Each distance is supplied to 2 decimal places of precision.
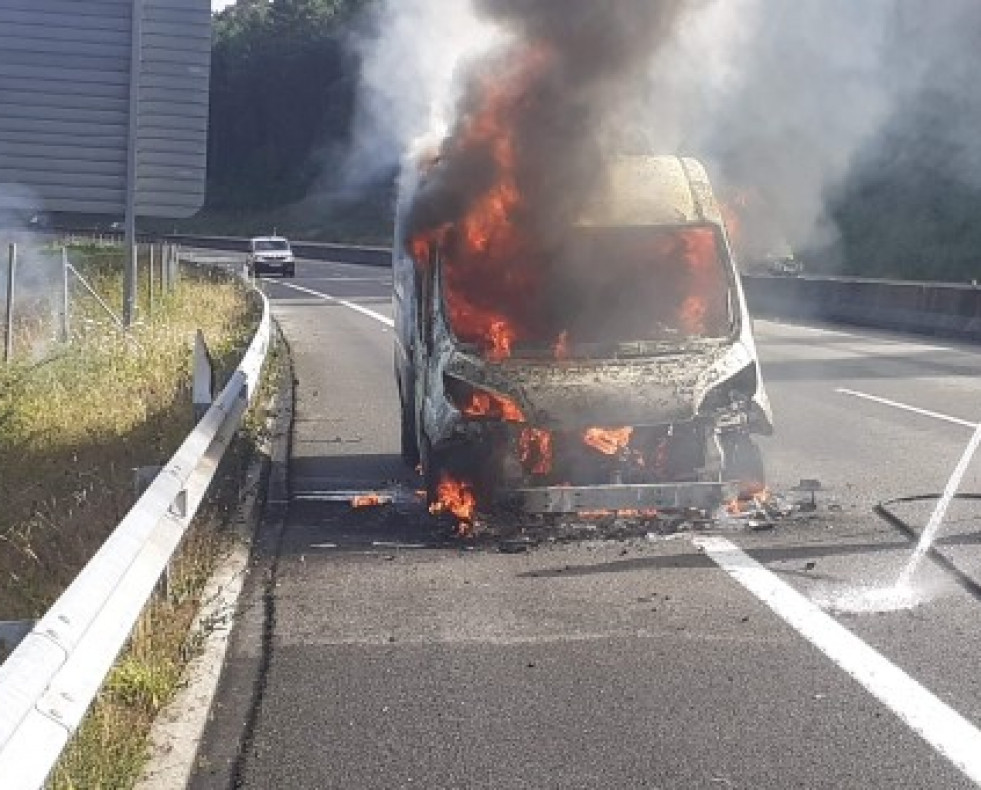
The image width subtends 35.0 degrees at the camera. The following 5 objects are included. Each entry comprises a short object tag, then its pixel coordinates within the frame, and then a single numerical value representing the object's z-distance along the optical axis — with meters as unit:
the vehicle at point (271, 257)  52.59
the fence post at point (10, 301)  14.91
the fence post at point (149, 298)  22.14
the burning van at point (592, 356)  8.56
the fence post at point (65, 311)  16.53
